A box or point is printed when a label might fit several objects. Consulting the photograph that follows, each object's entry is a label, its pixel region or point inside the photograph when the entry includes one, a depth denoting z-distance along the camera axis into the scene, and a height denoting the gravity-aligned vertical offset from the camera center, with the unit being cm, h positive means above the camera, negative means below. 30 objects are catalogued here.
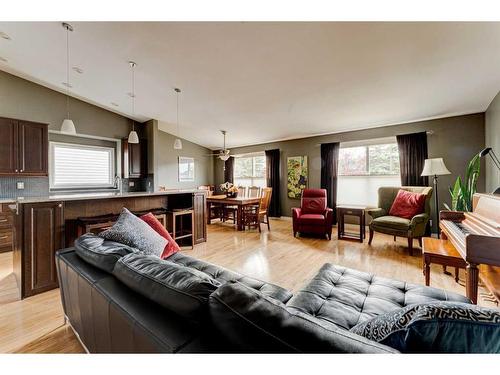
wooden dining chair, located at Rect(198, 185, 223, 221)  601 -72
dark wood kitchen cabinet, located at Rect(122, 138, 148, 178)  559 +70
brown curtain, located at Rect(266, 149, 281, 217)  642 +25
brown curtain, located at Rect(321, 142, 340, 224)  531 +35
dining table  484 -37
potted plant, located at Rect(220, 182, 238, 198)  547 -14
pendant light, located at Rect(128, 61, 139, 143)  310 +174
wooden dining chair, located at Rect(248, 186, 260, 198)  564 -17
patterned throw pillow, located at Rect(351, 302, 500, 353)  55 -38
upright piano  148 -43
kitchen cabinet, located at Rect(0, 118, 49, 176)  366 +68
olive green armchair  334 -57
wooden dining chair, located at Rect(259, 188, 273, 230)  529 -39
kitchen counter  229 -14
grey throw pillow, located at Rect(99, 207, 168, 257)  169 -40
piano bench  197 -67
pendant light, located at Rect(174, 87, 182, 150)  447 +86
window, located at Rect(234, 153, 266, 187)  704 +52
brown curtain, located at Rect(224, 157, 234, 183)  747 +54
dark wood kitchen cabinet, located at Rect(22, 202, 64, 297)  222 -61
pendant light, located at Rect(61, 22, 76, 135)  250 +89
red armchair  424 -61
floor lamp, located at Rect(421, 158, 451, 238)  345 +28
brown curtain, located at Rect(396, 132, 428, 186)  428 +56
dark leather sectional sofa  61 -48
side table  391 -63
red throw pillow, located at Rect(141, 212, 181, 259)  211 -46
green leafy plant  304 -8
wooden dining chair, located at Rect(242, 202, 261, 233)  507 -68
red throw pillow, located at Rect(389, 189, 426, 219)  365 -34
